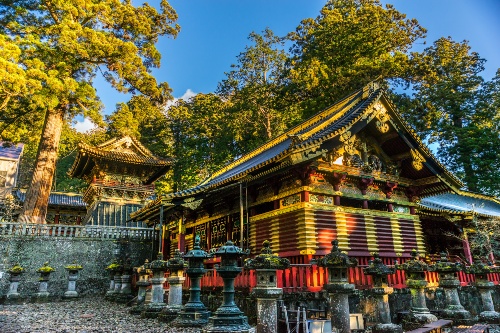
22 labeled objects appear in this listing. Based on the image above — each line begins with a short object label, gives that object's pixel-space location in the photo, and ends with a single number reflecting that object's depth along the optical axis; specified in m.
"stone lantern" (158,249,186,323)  9.98
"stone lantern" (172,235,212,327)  8.68
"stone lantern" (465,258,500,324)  10.47
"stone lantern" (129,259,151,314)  11.88
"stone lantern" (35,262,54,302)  17.38
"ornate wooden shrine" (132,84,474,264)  13.10
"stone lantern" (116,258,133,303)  16.11
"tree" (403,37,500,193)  34.59
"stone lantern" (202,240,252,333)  6.91
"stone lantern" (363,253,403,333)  7.96
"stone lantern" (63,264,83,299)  17.98
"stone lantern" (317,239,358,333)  6.75
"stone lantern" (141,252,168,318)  10.52
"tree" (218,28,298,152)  35.41
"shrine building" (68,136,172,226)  28.02
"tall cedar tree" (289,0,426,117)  30.14
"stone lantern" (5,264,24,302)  16.78
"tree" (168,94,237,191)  38.00
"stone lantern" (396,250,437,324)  9.45
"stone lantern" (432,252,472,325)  10.17
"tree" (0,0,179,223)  21.19
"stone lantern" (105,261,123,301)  17.12
